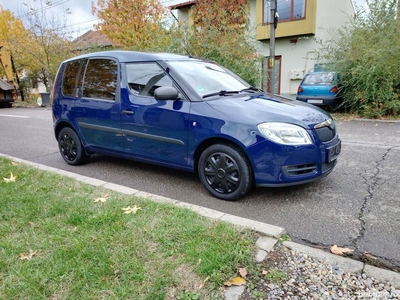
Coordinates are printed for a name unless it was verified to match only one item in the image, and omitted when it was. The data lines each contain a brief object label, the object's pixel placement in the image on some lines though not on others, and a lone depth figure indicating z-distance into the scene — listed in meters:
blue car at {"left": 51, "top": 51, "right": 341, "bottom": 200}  3.25
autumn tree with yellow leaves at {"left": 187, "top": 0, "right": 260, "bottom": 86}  11.55
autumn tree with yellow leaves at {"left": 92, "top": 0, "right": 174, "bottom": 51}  18.28
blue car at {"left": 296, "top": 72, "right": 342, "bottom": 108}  10.62
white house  16.77
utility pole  10.12
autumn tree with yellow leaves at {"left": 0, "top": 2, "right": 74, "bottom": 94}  18.80
